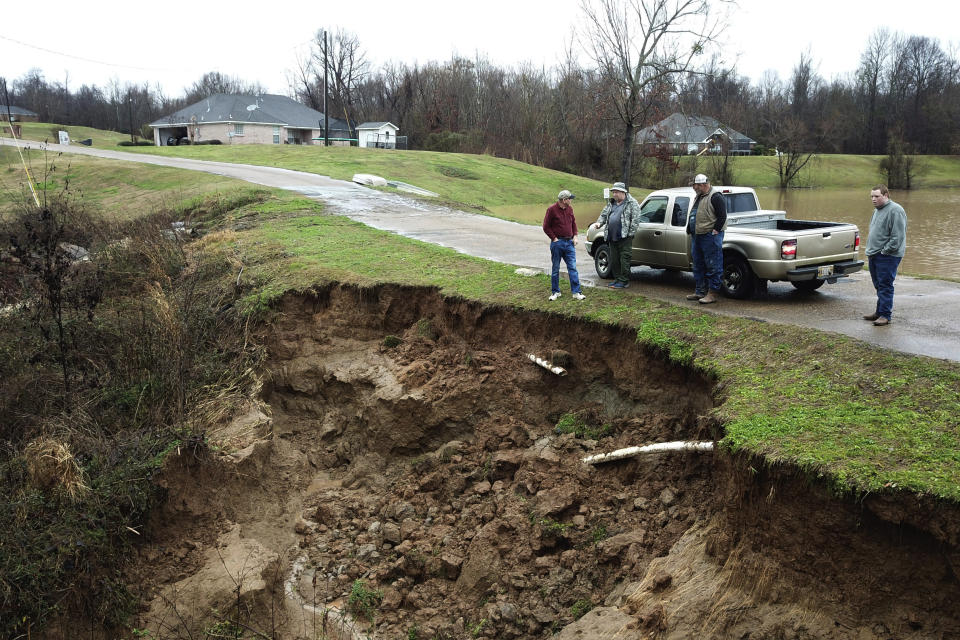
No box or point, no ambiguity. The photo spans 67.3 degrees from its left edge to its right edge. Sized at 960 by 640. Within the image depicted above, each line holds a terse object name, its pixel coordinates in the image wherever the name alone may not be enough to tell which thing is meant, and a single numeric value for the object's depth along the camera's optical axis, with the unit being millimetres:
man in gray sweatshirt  8617
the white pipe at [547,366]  9047
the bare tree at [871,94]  82188
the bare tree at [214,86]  109812
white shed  69500
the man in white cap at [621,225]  10859
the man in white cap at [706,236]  9758
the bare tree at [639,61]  26156
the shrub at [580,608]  6176
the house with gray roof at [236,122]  62906
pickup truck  10094
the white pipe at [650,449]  6720
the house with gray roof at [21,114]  84306
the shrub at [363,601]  7145
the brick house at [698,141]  50375
